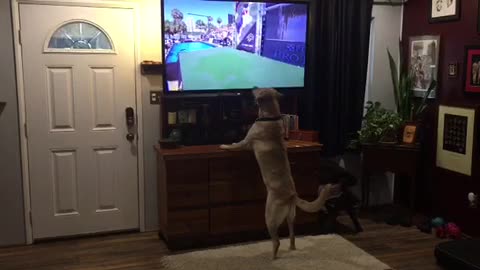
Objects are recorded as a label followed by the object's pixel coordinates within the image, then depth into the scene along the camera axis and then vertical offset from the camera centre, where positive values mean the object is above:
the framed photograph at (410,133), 4.46 -0.49
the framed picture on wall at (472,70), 4.06 +0.06
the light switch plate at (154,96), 4.22 -0.17
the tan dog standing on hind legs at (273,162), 3.54 -0.59
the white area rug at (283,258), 3.58 -1.33
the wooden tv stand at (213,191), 3.90 -0.91
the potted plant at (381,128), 4.54 -0.46
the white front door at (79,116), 3.92 -0.32
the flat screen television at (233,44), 4.06 +0.27
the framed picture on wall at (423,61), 4.56 +0.16
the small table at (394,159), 4.40 -0.72
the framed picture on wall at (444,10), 4.29 +0.59
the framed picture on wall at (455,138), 4.13 -0.51
